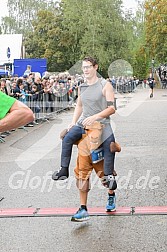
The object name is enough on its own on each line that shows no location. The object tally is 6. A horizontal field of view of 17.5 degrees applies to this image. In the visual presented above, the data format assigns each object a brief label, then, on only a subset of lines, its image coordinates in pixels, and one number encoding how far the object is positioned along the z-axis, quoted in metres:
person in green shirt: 2.95
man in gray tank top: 5.92
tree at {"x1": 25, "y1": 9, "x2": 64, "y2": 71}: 67.44
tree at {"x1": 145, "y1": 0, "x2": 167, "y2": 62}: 59.88
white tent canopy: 55.97
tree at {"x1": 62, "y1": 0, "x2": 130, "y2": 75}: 56.84
